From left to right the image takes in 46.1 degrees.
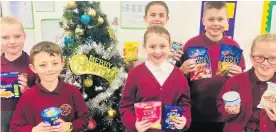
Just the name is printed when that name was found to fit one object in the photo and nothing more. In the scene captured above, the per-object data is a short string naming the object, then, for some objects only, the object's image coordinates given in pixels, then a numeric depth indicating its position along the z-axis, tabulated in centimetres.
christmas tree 243
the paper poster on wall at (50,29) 324
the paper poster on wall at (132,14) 306
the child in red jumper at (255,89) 208
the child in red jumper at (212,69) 230
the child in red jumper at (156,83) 206
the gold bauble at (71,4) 239
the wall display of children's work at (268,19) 271
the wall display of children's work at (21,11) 307
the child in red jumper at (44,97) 204
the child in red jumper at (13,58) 219
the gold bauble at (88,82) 252
